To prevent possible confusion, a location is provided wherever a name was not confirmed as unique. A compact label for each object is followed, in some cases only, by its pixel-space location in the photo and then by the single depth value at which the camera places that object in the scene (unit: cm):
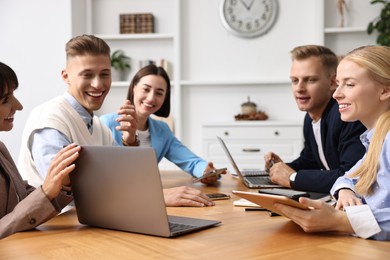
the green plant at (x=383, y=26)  454
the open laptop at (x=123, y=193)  112
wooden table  100
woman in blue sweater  263
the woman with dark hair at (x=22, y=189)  125
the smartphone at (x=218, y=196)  173
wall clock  503
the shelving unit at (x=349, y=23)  488
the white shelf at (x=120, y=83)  501
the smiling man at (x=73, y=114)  160
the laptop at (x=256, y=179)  205
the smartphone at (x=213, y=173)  205
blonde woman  115
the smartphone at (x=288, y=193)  142
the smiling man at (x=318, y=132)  194
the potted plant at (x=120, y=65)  511
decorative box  508
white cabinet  455
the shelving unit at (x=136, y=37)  516
